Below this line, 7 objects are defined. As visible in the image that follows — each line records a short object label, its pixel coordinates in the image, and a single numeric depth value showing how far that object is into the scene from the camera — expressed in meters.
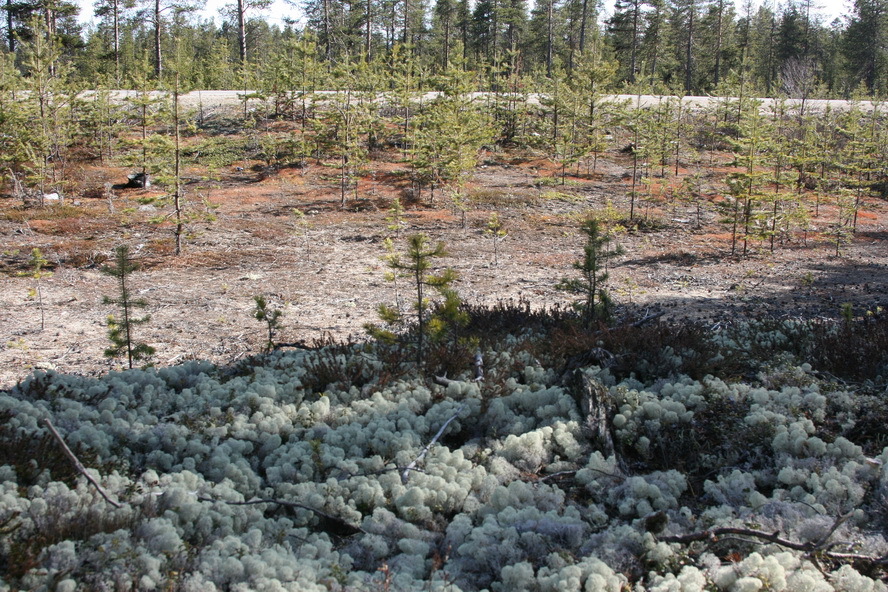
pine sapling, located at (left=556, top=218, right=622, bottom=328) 6.66
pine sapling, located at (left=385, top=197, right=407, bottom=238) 15.47
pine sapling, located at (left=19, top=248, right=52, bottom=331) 10.20
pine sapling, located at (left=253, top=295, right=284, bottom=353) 6.39
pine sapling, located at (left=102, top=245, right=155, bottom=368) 6.45
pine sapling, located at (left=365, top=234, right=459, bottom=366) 5.53
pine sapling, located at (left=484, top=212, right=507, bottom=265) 14.43
